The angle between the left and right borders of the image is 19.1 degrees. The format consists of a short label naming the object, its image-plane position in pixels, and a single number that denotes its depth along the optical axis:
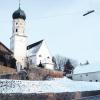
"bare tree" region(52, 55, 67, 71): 122.60
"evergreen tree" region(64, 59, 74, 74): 103.69
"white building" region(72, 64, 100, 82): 81.25
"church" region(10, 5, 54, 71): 73.25
